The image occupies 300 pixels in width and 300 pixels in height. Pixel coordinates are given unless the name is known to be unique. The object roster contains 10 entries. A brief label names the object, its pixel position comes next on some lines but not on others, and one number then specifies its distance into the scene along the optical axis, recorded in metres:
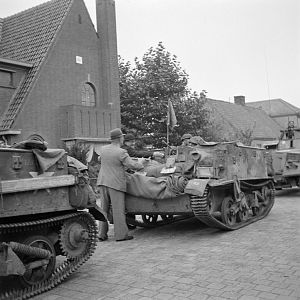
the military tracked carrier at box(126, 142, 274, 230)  7.70
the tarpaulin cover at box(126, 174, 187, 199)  7.79
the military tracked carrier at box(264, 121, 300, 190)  13.87
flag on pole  11.47
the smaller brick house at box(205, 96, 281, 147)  39.78
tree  26.38
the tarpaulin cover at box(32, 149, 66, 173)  5.20
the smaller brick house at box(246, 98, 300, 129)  57.38
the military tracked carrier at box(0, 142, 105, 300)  4.80
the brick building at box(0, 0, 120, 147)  19.19
